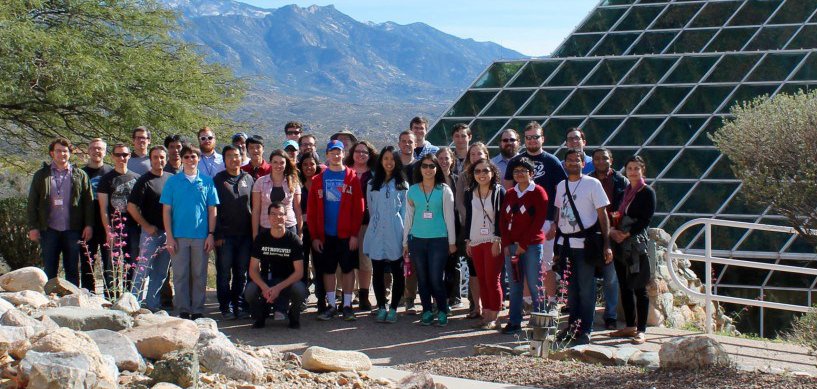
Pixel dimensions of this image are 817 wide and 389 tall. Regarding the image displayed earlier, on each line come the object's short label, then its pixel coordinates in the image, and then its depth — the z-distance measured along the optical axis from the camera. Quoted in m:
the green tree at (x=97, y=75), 18.11
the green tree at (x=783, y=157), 14.73
